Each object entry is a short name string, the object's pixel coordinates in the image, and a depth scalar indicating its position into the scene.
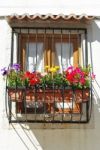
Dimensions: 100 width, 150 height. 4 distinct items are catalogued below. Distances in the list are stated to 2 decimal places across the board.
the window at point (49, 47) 4.63
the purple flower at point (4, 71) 4.34
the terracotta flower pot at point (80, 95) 4.25
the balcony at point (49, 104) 4.25
